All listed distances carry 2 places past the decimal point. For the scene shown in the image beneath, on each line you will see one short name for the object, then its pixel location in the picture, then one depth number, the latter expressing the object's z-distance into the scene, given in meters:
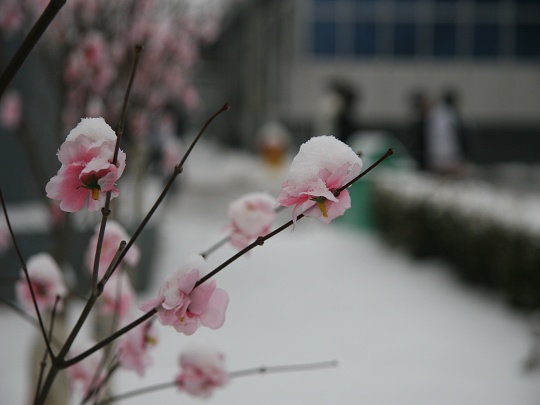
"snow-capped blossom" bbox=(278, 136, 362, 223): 0.98
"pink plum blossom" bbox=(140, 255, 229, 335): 1.06
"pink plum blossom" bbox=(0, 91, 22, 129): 3.33
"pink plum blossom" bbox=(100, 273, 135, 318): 1.74
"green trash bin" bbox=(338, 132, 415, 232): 8.59
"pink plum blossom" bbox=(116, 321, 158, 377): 1.47
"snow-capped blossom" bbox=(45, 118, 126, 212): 0.98
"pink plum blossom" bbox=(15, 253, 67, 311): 1.61
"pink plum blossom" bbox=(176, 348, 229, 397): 1.56
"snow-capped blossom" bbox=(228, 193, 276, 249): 1.41
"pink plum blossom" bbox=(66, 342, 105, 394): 1.68
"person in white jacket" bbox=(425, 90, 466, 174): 8.29
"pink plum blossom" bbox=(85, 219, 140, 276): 1.55
